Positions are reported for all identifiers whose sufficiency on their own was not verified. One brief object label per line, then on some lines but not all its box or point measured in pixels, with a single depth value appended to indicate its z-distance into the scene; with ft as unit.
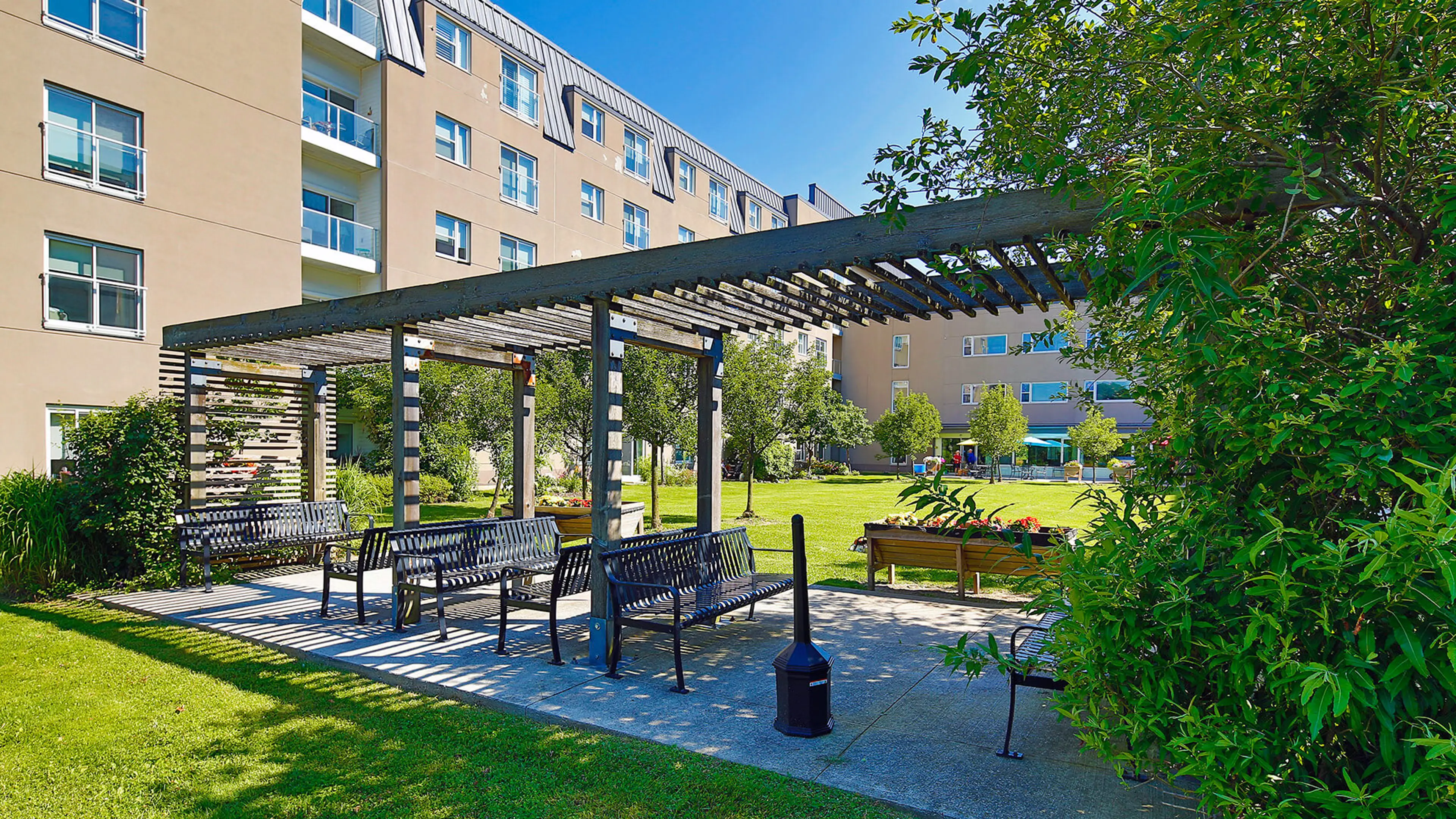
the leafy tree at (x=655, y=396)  54.70
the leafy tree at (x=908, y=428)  127.34
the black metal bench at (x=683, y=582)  20.57
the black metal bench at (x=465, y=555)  25.23
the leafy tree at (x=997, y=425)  124.88
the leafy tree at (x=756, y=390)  61.11
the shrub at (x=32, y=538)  30.86
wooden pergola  17.21
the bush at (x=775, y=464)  111.65
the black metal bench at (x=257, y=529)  32.86
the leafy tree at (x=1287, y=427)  6.75
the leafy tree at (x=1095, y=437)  116.88
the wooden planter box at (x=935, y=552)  30.09
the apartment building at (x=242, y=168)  45.52
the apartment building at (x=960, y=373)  153.48
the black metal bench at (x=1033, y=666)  10.97
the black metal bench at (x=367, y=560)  26.00
